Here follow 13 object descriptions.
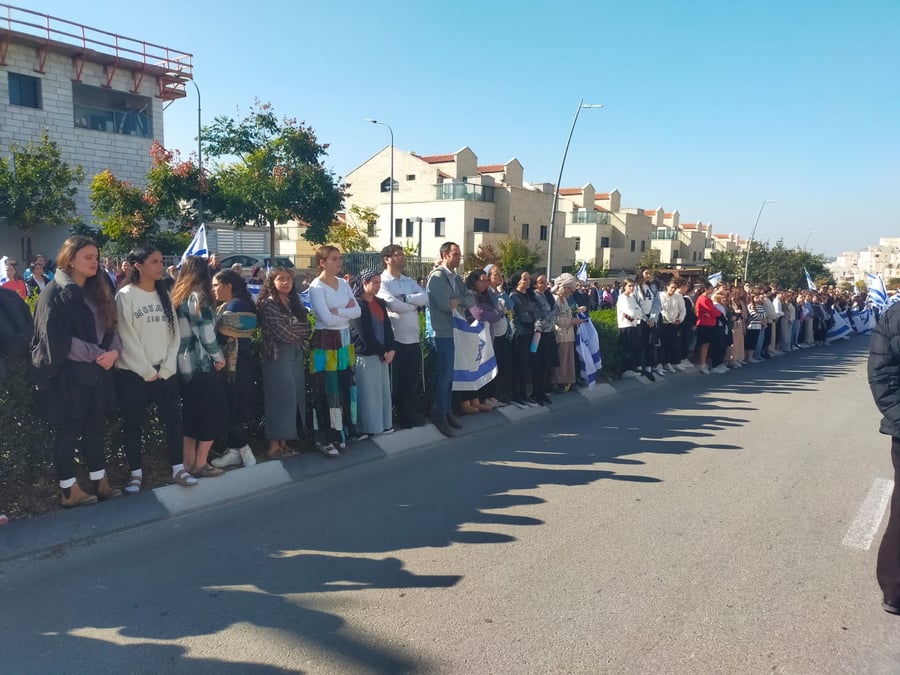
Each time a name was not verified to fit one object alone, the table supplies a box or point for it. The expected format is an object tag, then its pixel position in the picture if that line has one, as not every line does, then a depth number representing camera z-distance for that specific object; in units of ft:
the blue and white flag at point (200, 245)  39.51
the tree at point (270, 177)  89.56
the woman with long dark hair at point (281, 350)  19.89
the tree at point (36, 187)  79.05
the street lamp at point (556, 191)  90.07
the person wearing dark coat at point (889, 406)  12.67
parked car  84.48
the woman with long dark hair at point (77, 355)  15.16
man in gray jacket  25.25
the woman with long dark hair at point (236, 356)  18.93
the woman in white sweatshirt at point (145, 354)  16.63
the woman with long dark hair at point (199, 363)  17.79
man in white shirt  23.72
